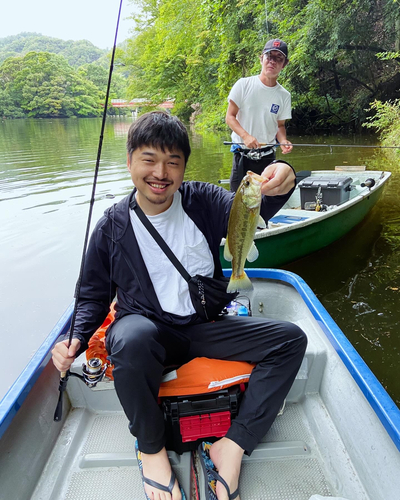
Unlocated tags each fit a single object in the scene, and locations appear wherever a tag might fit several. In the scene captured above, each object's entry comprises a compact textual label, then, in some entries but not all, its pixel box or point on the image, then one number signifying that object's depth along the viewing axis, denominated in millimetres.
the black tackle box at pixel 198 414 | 1701
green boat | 4086
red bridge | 27984
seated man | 1528
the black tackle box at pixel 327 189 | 5281
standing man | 3686
